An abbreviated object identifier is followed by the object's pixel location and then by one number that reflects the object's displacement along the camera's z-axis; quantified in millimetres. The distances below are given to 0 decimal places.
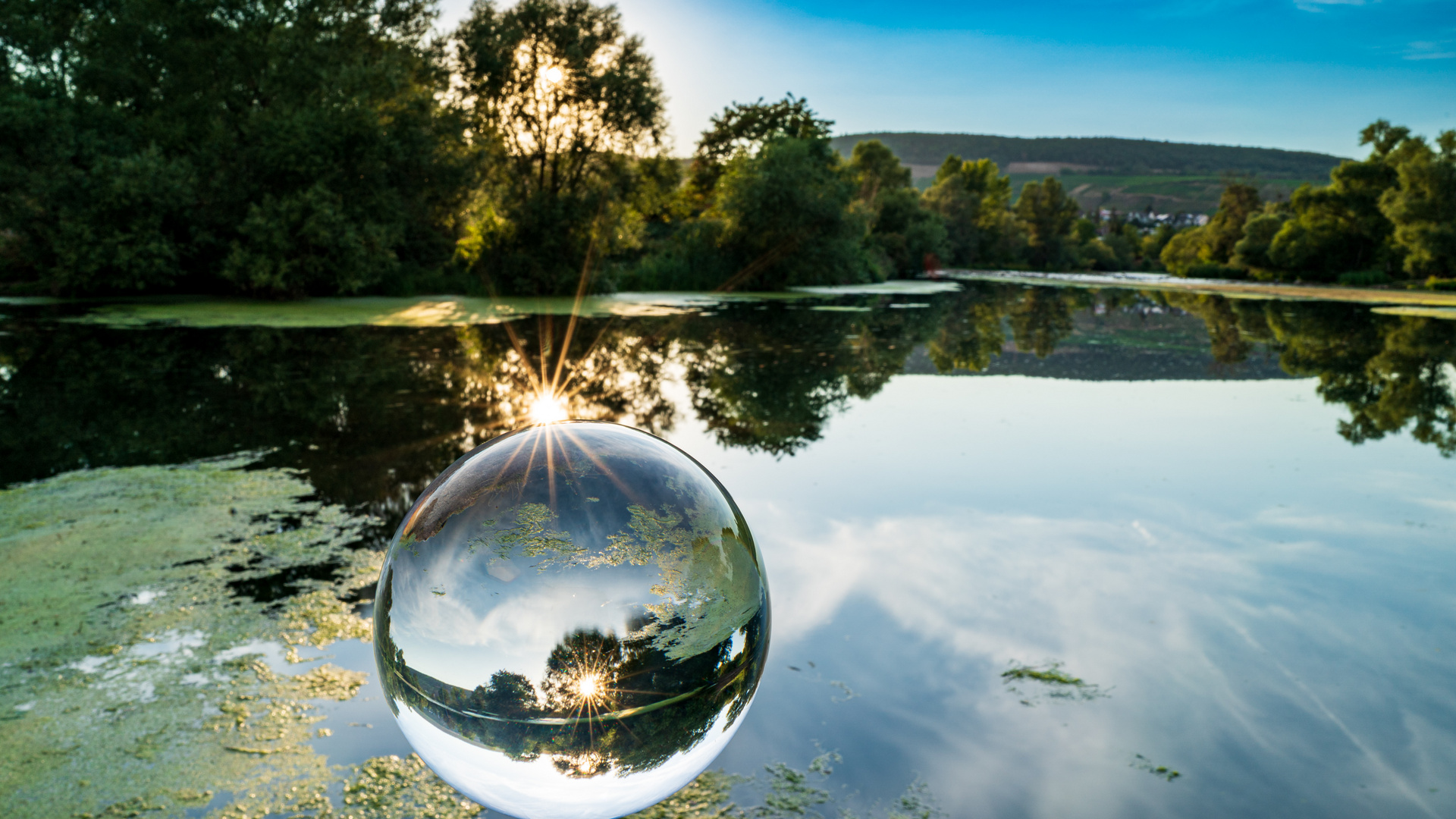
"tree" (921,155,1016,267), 63750
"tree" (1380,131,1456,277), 42469
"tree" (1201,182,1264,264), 65938
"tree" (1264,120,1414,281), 49188
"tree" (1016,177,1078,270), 77500
